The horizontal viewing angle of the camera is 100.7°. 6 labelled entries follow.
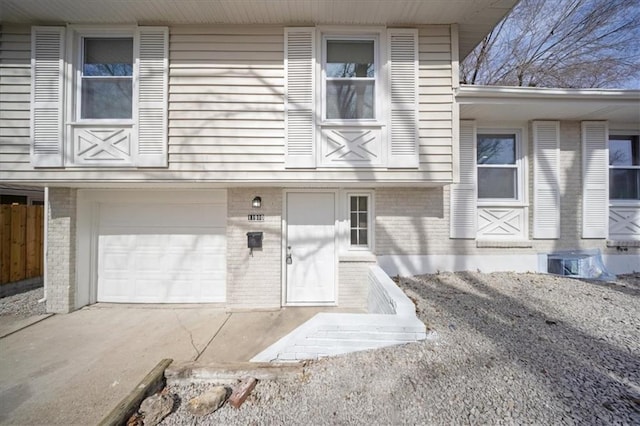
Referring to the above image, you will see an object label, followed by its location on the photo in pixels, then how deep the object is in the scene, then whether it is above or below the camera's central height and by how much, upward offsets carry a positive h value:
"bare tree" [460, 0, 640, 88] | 8.07 +5.74
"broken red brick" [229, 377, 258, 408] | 2.30 -1.57
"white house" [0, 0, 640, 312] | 4.19 +1.26
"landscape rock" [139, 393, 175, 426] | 2.20 -1.65
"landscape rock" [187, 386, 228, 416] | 2.24 -1.61
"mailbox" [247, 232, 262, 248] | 4.62 -0.41
